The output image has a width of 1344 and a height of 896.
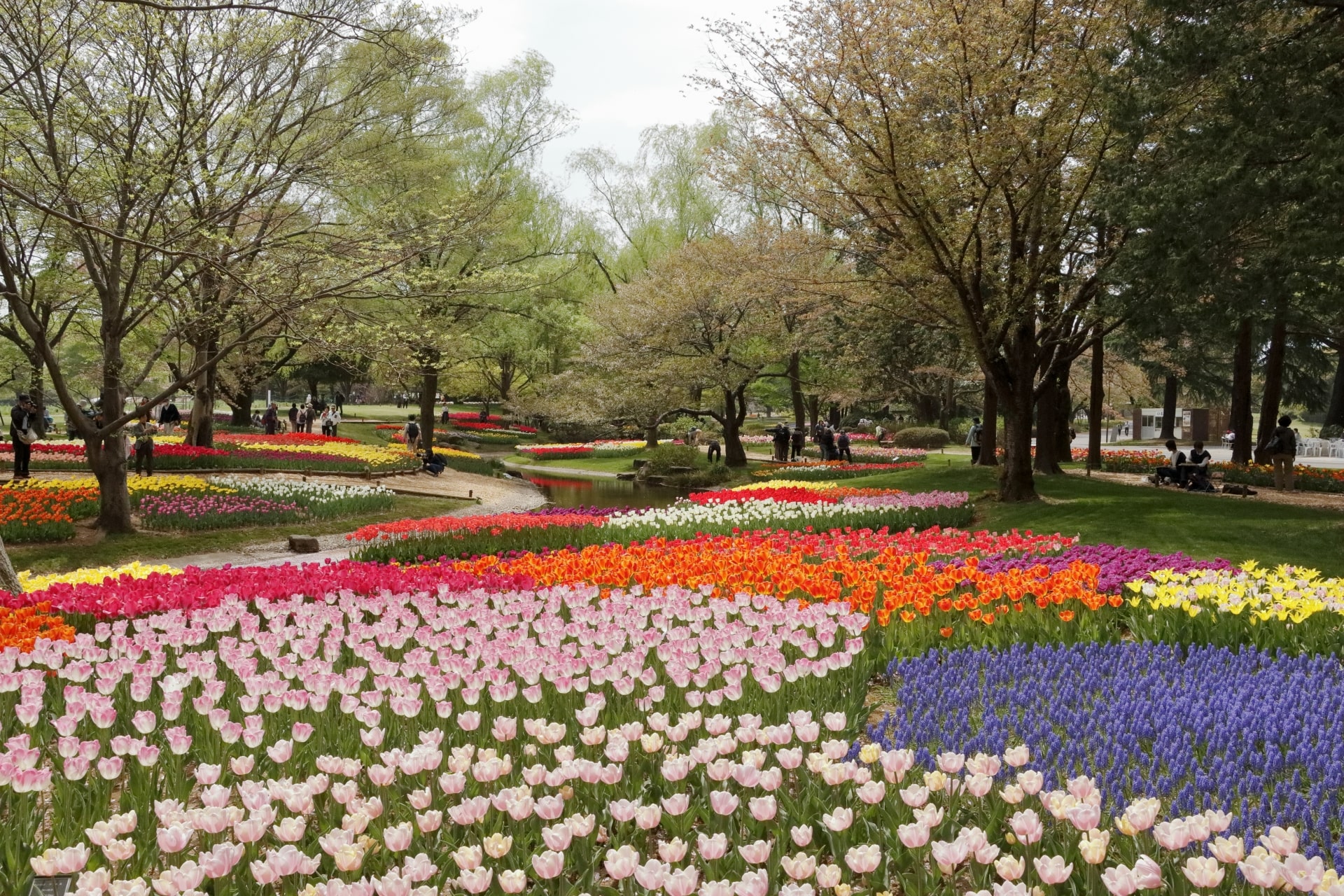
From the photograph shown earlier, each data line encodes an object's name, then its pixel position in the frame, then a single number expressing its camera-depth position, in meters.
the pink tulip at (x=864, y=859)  2.34
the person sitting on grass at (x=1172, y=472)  19.58
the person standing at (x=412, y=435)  31.66
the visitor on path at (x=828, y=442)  31.24
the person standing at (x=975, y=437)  28.84
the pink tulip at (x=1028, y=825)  2.47
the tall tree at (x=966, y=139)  14.52
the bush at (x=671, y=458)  29.59
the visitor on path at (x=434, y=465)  25.98
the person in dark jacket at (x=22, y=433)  17.50
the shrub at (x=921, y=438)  42.03
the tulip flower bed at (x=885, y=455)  32.72
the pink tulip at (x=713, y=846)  2.41
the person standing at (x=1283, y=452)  17.92
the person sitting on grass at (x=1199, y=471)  18.72
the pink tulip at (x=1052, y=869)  2.24
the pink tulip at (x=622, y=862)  2.34
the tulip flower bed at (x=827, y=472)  24.55
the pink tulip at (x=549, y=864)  2.29
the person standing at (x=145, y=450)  19.58
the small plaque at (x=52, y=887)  2.44
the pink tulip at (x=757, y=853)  2.36
